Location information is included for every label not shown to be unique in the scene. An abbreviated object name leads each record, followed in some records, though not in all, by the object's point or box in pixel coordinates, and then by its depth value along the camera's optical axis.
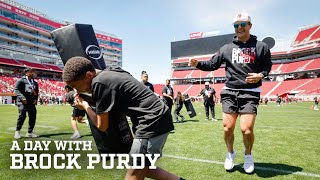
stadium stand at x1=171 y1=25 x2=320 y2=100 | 47.00
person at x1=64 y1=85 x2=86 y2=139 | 6.44
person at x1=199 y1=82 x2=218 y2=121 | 11.16
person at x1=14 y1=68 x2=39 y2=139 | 6.39
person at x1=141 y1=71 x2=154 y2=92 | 7.89
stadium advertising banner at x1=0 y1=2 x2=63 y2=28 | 54.20
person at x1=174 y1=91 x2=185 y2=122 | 10.82
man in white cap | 3.22
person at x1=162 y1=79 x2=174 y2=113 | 9.68
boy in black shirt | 1.92
